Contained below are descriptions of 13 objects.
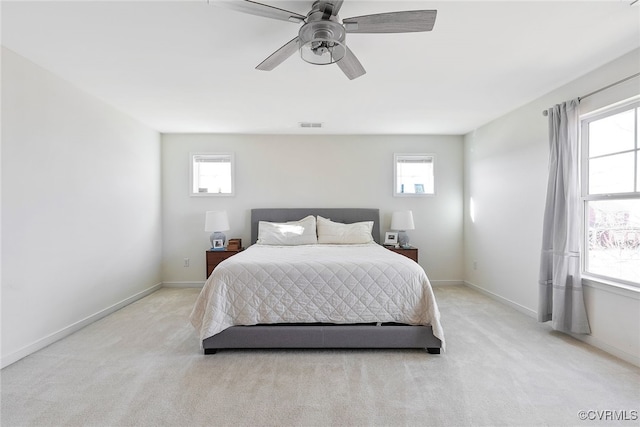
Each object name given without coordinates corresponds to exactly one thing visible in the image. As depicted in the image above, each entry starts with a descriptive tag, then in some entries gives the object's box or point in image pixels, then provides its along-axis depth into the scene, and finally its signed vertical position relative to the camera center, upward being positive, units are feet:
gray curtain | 9.04 -0.48
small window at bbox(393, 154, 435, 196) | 16.25 +1.93
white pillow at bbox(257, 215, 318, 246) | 14.08 -1.08
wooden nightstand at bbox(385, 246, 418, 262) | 14.30 -1.99
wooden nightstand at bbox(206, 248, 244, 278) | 14.05 -2.16
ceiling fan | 5.32 +3.45
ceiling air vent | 14.10 +4.01
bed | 8.34 -2.69
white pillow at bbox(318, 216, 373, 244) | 14.26 -1.06
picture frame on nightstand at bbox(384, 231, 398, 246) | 15.20 -1.45
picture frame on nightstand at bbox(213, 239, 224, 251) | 14.73 -1.64
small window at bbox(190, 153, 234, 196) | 16.02 +1.92
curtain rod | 7.77 +3.38
